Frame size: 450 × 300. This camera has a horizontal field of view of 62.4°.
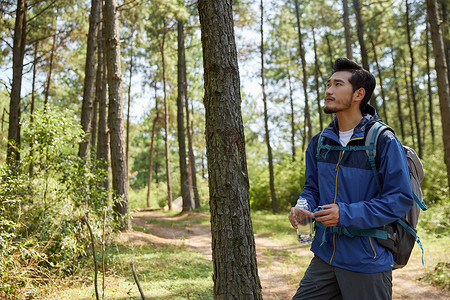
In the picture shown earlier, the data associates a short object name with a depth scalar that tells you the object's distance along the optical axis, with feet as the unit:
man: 6.64
